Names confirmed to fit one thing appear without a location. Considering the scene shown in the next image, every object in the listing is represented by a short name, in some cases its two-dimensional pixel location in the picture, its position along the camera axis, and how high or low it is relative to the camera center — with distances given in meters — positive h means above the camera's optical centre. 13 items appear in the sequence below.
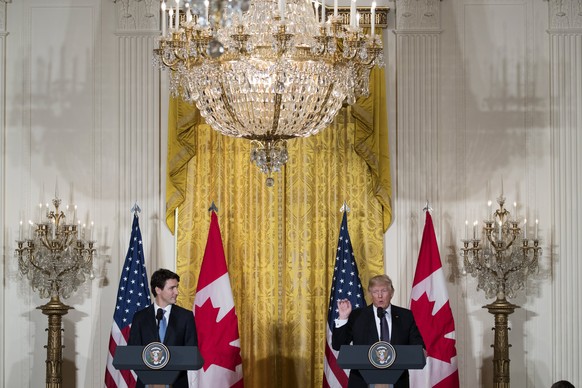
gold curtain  18.69 +0.00
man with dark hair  14.30 -0.68
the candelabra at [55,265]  17.72 -0.39
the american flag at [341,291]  17.69 -0.60
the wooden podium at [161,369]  13.07 -0.86
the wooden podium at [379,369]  13.29 -0.87
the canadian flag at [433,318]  17.95 -0.82
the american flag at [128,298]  17.75 -0.66
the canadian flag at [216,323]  17.62 -0.86
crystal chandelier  13.44 +0.96
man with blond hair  14.52 -0.72
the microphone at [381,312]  14.57 -0.62
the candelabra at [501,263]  17.78 -0.37
